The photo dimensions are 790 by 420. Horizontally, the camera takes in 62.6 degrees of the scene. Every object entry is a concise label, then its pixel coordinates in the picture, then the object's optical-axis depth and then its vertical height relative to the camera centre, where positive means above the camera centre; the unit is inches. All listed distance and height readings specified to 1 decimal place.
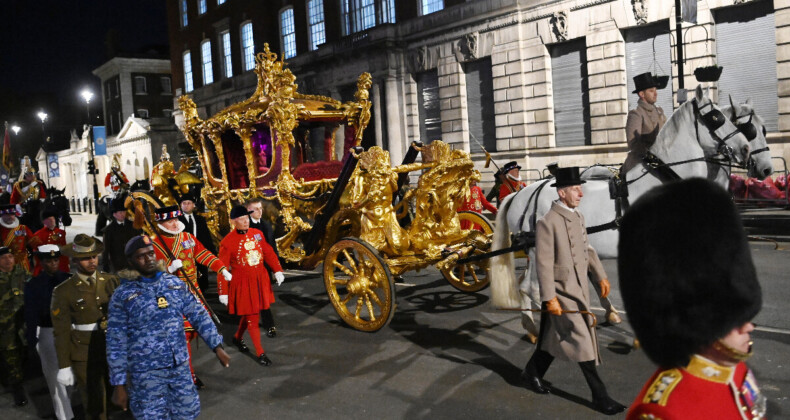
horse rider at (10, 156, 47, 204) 598.2 +4.7
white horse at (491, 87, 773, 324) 266.4 -6.1
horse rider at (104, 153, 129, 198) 562.6 +10.3
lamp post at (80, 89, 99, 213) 1365.2 +59.4
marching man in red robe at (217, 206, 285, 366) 271.1 -40.2
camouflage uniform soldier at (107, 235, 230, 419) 157.8 -38.9
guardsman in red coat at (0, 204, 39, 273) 341.1 -21.1
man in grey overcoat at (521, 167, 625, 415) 190.4 -37.1
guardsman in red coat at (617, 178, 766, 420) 76.4 -17.5
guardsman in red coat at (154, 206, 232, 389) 239.9 -23.4
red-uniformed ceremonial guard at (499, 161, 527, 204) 427.8 -10.9
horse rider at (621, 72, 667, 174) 291.0 +14.6
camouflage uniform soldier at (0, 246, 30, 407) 239.3 -47.8
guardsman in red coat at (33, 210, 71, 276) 340.9 -20.8
